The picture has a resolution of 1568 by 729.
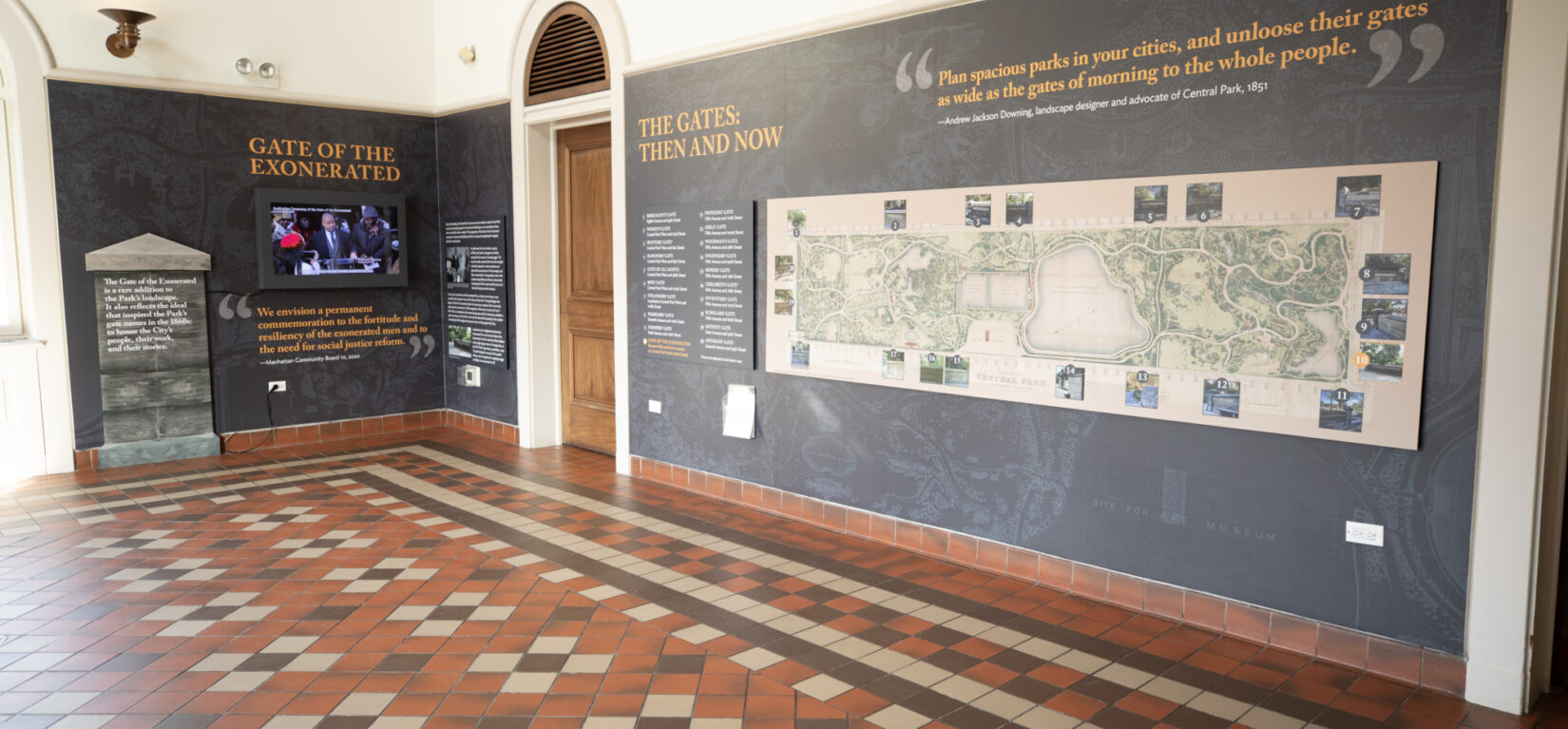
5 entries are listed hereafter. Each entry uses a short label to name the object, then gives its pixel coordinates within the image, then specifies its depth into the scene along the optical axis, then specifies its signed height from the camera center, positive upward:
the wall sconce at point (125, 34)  6.30 +1.60
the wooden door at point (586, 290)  7.00 -0.12
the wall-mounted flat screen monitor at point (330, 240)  7.18 +0.26
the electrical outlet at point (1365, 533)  3.36 -0.92
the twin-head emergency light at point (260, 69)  7.00 +1.51
